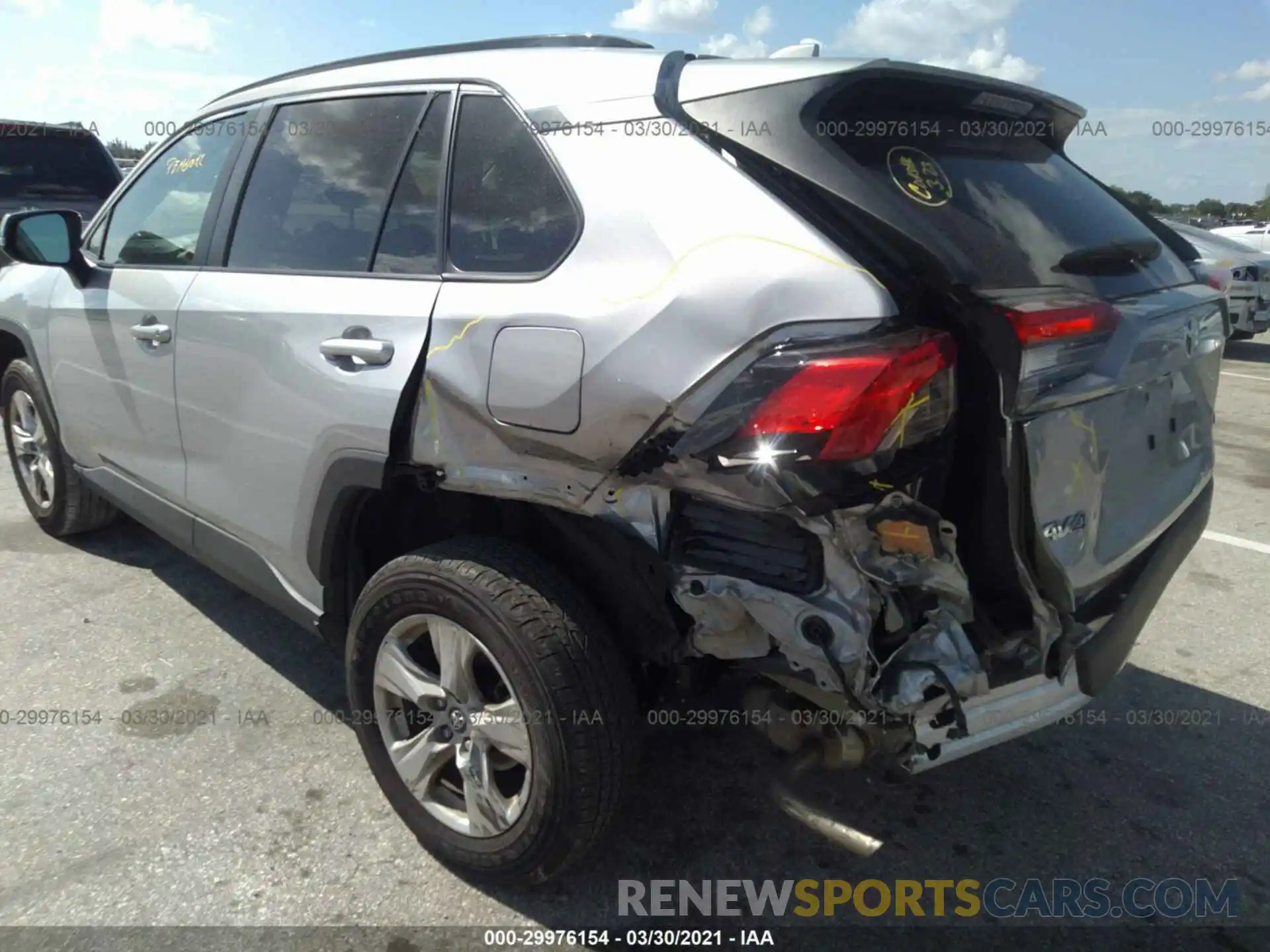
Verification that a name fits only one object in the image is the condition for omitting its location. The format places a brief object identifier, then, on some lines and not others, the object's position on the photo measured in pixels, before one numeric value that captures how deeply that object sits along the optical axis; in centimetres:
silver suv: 177
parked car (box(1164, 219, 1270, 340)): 943
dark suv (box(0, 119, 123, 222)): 820
